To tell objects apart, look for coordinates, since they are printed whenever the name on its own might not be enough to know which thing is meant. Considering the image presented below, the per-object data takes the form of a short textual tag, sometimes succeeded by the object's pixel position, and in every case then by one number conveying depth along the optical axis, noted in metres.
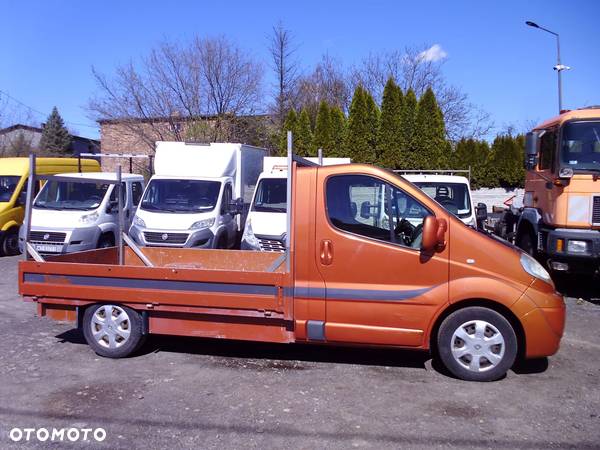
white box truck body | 10.47
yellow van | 14.32
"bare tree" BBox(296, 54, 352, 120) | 36.50
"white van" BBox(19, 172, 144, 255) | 11.34
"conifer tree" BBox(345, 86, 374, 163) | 21.20
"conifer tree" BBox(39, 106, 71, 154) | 51.33
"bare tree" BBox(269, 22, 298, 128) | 28.09
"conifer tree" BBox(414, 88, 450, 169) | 20.67
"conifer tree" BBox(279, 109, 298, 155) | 22.22
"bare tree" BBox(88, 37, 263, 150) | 23.92
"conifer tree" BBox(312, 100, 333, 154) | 21.78
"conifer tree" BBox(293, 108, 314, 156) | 22.25
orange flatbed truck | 5.24
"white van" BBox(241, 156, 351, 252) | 9.70
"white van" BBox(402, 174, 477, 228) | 10.57
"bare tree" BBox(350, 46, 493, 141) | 36.08
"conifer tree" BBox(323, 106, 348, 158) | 21.73
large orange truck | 8.08
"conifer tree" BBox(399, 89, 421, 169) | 20.77
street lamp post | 24.05
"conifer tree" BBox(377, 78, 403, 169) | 20.84
